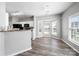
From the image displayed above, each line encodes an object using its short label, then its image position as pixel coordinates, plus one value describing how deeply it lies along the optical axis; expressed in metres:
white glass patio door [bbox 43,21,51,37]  5.63
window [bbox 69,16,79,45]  2.81
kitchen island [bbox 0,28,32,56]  2.06
